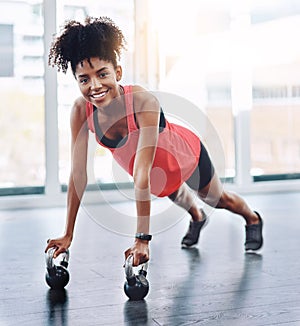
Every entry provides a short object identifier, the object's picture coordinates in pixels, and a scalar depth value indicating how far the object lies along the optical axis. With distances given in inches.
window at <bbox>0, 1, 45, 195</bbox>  145.3
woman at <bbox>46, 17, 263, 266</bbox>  64.0
